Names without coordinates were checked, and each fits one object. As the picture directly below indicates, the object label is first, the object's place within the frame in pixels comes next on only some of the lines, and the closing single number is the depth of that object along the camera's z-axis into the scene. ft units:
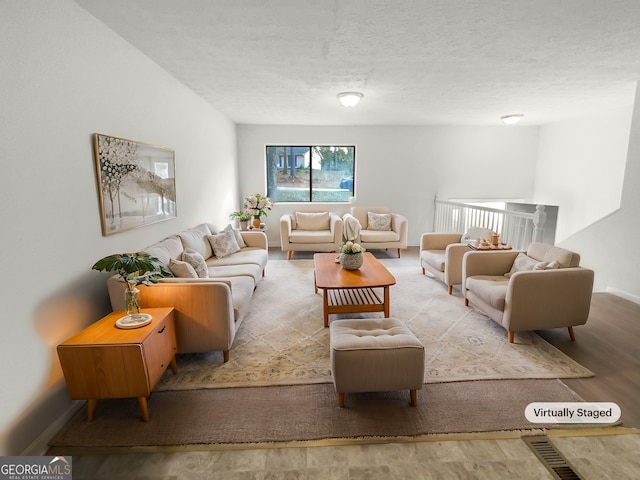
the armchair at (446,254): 13.71
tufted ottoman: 7.00
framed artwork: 8.32
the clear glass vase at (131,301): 7.35
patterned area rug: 8.37
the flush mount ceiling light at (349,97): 13.65
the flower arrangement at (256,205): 19.85
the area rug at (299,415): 6.52
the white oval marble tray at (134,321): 7.09
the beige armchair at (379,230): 20.04
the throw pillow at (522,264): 11.23
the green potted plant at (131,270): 7.16
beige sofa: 8.30
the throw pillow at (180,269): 9.49
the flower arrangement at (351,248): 12.16
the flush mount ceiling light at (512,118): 18.60
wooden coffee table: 10.77
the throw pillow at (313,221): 21.20
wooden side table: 6.43
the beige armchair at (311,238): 19.48
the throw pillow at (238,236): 15.39
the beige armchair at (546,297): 9.55
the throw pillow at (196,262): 10.65
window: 23.50
